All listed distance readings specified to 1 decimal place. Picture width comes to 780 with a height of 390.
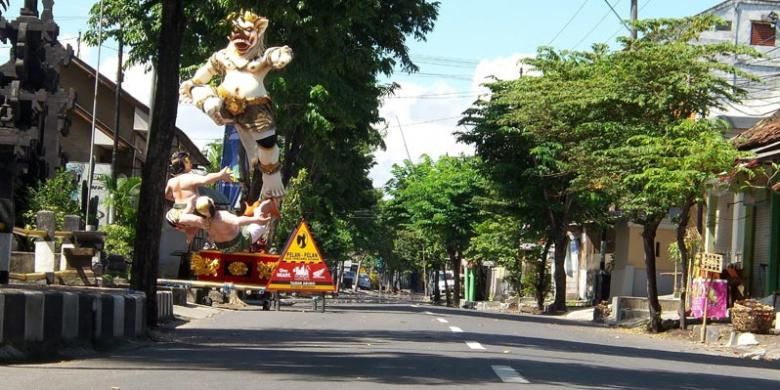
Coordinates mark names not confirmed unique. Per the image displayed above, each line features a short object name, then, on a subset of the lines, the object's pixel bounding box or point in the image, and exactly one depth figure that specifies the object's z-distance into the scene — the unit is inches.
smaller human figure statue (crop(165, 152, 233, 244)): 888.3
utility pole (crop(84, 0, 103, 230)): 1354.6
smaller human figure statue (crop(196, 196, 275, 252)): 876.0
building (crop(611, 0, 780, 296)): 1306.6
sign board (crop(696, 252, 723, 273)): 1137.4
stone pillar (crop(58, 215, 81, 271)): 894.3
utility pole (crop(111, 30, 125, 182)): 1595.7
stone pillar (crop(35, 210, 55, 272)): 854.5
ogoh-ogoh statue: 752.3
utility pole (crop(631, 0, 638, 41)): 1490.5
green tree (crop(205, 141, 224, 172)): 2196.6
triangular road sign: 1080.8
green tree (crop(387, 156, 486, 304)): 2452.0
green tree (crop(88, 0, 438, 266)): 771.4
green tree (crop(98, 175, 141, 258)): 1315.2
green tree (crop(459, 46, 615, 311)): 1446.9
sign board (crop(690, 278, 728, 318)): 1187.4
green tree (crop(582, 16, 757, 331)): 1077.8
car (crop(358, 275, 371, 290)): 5570.9
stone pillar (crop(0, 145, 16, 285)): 592.7
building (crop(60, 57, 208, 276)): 1843.0
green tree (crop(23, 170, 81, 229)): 1066.7
